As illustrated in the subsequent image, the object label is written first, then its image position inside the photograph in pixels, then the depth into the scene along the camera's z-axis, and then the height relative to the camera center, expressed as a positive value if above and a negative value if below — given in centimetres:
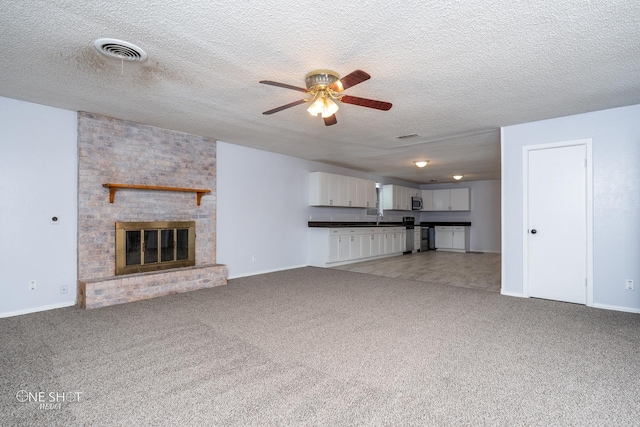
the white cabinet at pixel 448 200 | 1079 +60
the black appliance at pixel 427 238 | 1073 -73
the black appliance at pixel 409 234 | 993 -54
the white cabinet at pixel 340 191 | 729 +65
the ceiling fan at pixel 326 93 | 279 +112
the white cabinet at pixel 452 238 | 1055 -71
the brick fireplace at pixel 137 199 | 411 +26
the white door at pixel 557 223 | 409 -8
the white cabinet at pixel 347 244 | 710 -67
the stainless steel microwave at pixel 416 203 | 1096 +47
